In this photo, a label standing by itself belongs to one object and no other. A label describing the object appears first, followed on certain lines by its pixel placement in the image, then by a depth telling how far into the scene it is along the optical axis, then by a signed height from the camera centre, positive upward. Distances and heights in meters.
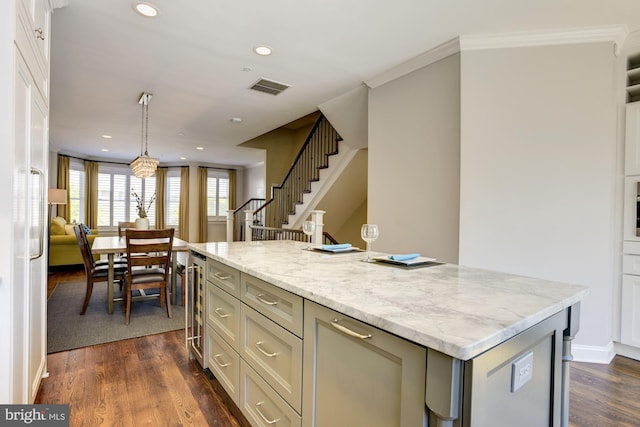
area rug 3.01 -1.21
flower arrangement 4.94 -0.11
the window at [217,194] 10.34 +0.43
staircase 5.32 +0.56
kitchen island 0.80 -0.41
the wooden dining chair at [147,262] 3.43 -0.60
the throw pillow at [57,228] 6.40 -0.45
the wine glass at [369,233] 1.95 -0.14
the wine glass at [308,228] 2.29 -0.13
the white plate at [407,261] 1.73 -0.27
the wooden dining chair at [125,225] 5.46 -0.32
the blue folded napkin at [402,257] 1.78 -0.26
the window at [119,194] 9.24 +0.34
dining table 3.59 -0.49
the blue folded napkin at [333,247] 2.21 -0.25
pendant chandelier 4.79 +0.64
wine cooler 2.33 -0.74
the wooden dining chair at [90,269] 3.57 -0.75
